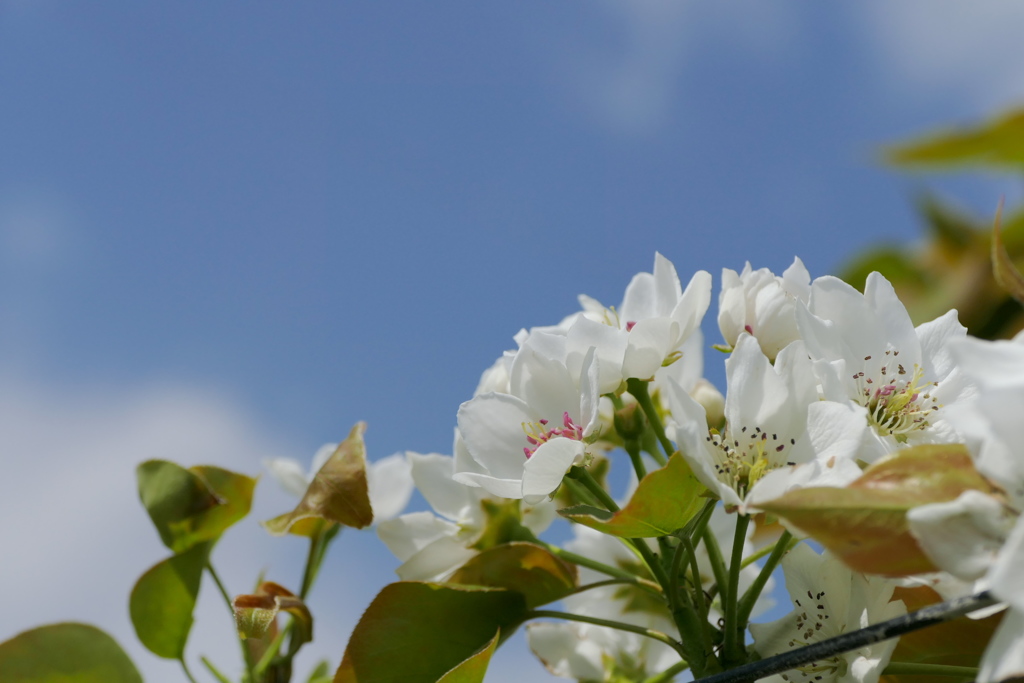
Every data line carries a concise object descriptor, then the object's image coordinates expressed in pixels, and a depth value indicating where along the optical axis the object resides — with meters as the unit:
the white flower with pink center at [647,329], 0.62
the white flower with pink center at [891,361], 0.61
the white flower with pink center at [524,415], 0.62
